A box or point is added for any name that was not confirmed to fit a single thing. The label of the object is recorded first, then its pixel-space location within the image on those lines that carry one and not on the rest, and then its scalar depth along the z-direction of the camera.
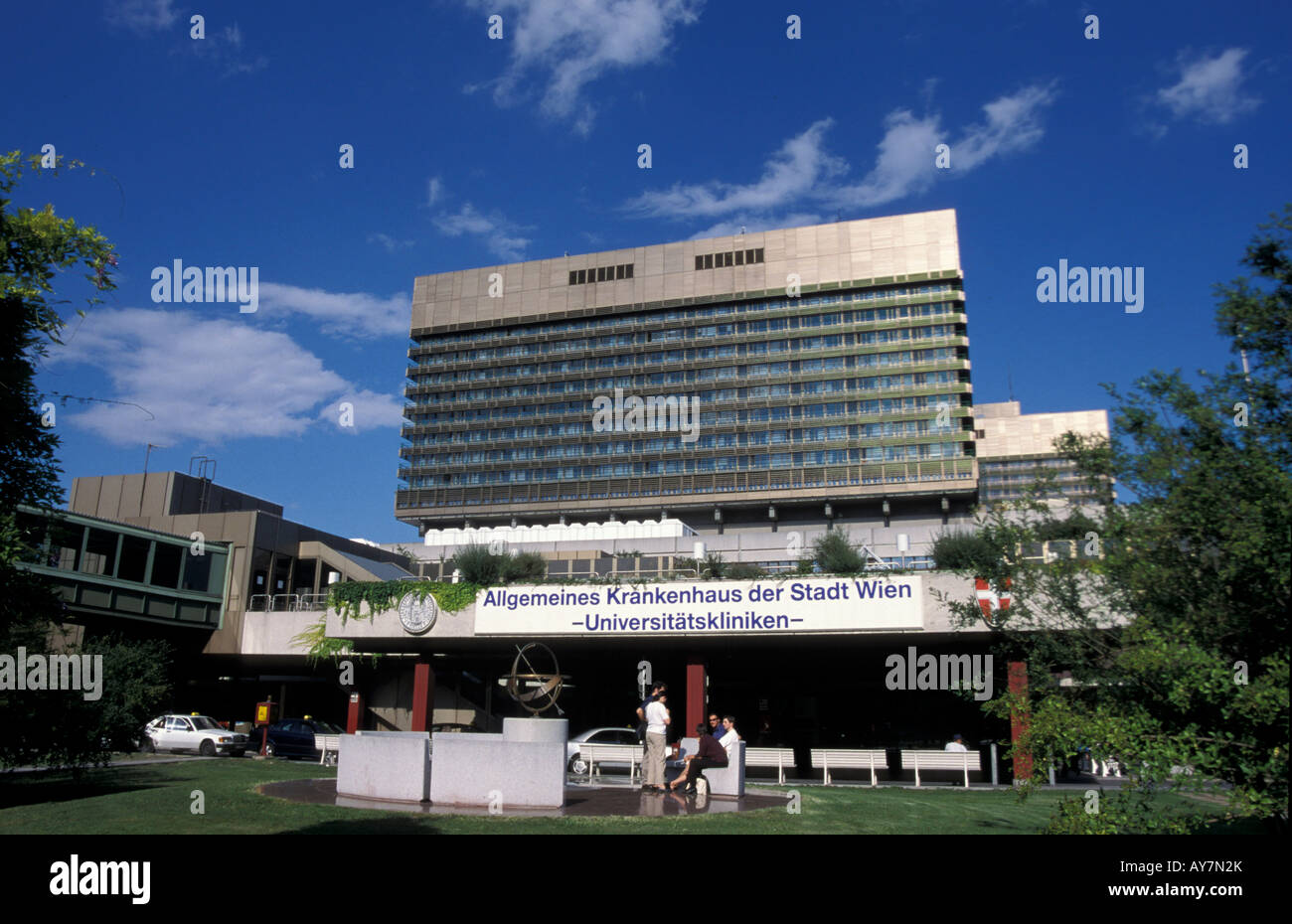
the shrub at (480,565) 43.72
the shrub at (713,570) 30.31
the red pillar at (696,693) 29.34
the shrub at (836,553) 44.84
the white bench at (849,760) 24.91
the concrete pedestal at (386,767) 13.63
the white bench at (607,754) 23.44
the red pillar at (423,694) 32.28
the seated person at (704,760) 15.49
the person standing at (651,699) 15.16
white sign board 27.12
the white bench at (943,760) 23.38
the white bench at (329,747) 26.42
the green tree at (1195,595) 7.71
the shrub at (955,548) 41.84
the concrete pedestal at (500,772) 13.36
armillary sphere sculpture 16.47
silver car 27.20
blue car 29.70
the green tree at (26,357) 9.70
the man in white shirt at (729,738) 16.38
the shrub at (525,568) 42.59
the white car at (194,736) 30.70
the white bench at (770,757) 25.22
